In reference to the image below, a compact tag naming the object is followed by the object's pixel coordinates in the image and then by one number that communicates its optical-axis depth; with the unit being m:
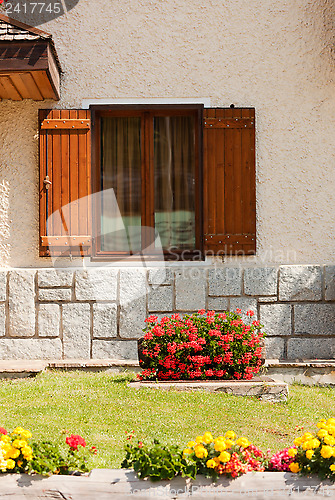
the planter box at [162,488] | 2.29
